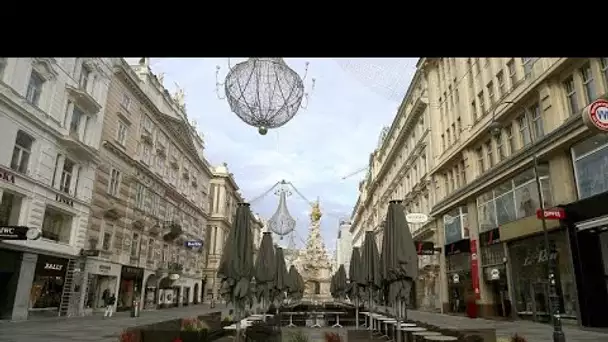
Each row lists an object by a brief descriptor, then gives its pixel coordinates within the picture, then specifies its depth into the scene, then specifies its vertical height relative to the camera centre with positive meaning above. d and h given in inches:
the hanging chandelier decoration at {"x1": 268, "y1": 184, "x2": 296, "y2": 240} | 1683.8 +236.6
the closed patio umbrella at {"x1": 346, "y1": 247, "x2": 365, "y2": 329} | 909.1 +25.2
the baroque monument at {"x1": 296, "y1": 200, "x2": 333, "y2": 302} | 2866.6 +114.1
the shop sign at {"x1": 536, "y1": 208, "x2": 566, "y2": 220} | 724.4 +122.8
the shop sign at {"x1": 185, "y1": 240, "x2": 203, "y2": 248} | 1799.6 +156.4
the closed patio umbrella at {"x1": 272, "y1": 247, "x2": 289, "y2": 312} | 1063.0 +22.2
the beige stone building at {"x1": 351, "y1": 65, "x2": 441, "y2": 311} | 1541.6 +501.0
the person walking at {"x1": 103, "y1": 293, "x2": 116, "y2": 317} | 1071.6 -61.8
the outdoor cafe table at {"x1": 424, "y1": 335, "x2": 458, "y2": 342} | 392.9 -46.3
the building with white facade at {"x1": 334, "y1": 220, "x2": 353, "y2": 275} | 5453.7 +554.3
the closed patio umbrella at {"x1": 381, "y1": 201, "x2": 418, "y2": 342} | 493.7 +30.1
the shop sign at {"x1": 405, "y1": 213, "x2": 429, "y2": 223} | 1263.5 +196.6
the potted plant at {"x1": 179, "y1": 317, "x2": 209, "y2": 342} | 412.2 -45.3
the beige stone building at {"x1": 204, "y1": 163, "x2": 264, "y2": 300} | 2613.2 +412.5
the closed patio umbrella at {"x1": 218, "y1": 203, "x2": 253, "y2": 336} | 494.3 +22.5
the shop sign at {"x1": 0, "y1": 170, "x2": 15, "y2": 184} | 813.2 +191.4
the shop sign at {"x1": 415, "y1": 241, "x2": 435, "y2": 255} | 1264.8 +111.1
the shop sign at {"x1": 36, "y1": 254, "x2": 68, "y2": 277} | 938.1 +31.8
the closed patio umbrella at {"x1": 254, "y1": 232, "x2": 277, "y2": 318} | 807.1 +29.2
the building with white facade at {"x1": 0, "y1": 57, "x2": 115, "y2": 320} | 847.1 +241.6
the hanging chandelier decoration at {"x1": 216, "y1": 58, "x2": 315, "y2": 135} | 502.6 +222.3
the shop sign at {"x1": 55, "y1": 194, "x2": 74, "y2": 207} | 1011.4 +189.4
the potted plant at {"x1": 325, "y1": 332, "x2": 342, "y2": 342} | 392.4 -46.8
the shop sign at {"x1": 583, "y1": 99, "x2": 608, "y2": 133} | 589.9 +232.7
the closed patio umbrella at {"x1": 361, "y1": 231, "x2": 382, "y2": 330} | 733.9 +35.2
